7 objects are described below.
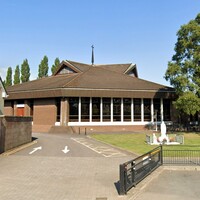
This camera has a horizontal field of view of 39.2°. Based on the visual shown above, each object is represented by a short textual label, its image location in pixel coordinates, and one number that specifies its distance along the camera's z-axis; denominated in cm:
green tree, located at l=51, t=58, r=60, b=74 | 7844
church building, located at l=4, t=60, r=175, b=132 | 3659
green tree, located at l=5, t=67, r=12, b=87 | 7931
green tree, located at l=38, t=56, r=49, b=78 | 7969
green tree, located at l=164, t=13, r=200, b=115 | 3053
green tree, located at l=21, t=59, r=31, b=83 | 7876
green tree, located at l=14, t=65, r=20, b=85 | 7788
